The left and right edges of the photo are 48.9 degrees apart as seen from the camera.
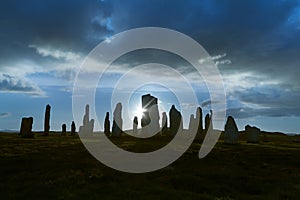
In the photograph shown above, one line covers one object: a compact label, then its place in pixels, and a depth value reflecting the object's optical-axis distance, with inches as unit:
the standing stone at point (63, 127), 3472.0
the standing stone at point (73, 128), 3482.5
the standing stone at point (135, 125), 3222.0
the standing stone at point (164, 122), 3575.8
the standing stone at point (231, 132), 2346.9
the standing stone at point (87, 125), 3088.1
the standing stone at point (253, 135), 2650.1
